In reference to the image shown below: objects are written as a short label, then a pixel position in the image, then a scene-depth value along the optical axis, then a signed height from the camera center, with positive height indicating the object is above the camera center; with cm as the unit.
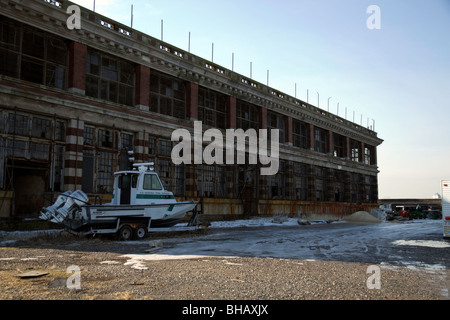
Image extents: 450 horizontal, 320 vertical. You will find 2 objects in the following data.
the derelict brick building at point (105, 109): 1958 +521
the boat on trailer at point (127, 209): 1462 -84
